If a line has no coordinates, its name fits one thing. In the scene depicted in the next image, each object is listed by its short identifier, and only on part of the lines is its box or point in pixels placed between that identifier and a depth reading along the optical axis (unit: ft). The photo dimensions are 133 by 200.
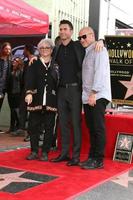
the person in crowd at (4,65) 22.26
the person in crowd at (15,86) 23.02
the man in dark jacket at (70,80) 15.88
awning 19.05
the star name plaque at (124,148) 16.75
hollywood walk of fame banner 18.84
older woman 16.32
